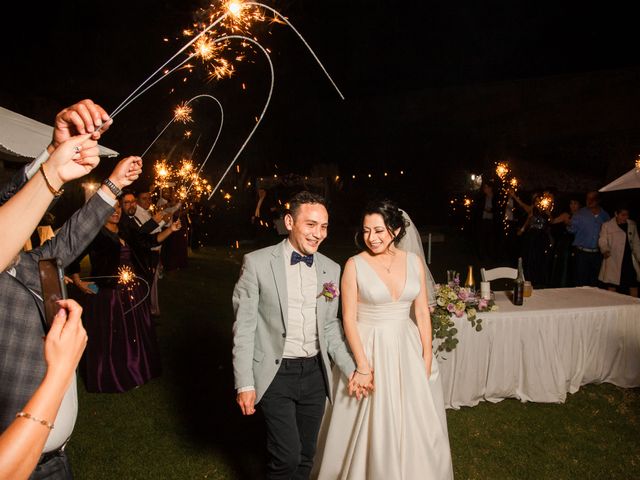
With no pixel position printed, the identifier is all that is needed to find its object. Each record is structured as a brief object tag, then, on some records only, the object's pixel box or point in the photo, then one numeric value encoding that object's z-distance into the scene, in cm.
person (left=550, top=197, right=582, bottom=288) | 970
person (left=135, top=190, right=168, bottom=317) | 764
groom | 277
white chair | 508
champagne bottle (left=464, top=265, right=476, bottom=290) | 516
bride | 307
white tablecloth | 475
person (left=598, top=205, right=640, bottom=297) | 840
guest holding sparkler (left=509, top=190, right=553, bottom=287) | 1032
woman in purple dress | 500
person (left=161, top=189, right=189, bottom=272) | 1197
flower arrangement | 449
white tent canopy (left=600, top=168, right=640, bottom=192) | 727
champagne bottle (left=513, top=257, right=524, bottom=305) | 509
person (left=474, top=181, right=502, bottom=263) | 1380
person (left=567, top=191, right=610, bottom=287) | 891
